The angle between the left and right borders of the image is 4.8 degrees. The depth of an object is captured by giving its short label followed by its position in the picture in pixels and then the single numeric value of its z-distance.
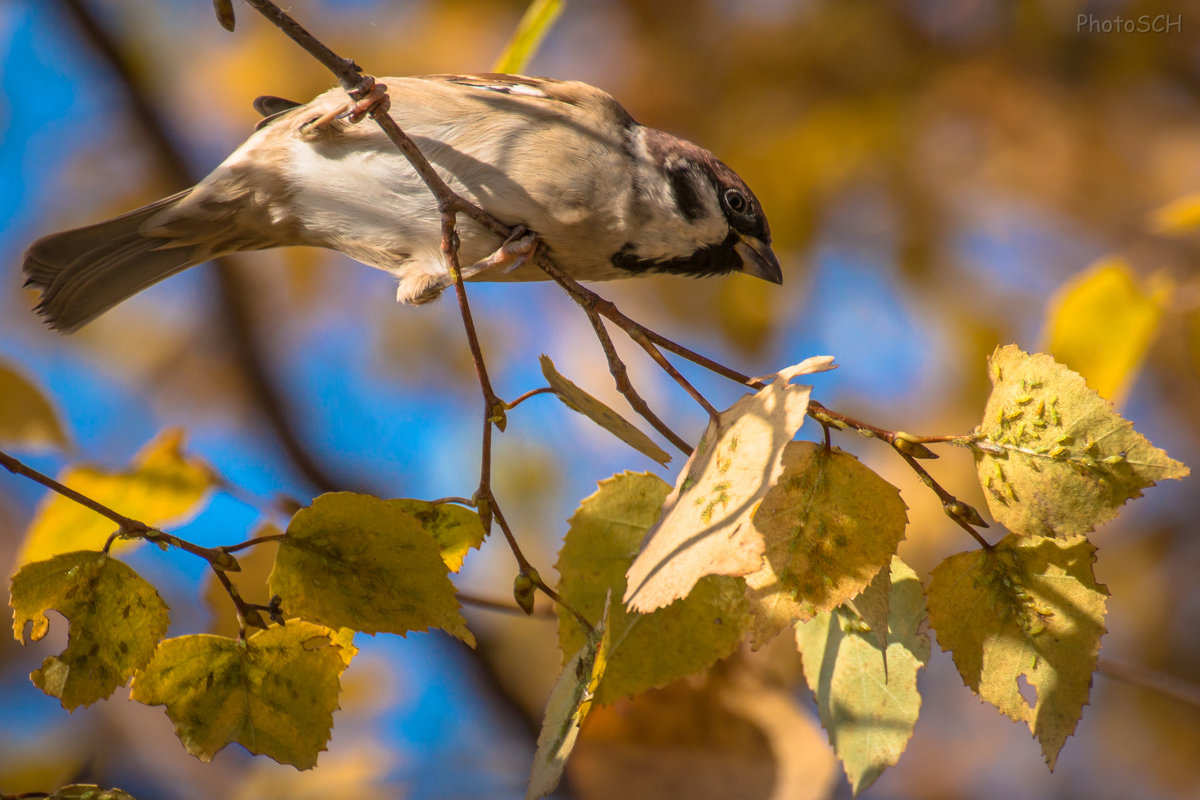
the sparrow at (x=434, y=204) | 2.55
